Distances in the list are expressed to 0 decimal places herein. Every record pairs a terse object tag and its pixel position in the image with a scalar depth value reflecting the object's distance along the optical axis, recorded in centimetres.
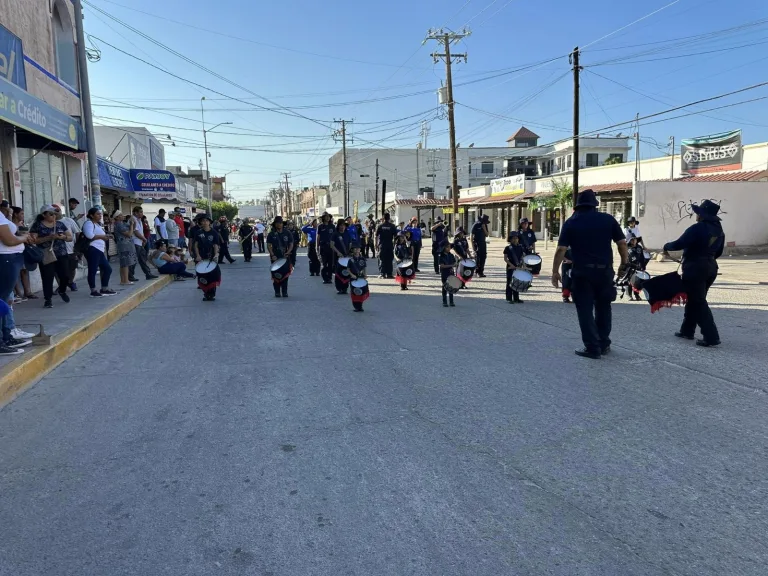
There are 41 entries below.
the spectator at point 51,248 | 936
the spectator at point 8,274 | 636
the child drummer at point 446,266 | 1080
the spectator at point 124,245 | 1250
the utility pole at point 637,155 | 2936
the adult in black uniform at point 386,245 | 1511
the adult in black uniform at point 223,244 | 1974
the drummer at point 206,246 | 1169
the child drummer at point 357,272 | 1010
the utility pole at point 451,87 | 2989
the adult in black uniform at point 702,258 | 703
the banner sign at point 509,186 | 4019
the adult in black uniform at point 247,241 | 2359
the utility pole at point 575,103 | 2389
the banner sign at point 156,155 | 4300
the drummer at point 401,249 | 1567
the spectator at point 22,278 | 982
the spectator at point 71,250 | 1055
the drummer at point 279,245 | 1220
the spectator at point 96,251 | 1078
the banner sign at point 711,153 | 2483
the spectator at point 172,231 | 1784
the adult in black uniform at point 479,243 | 1588
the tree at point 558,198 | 3191
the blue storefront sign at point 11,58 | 1056
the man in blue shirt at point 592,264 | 654
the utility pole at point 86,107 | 1410
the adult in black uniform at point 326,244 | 1345
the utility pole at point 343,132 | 5897
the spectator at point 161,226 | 1820
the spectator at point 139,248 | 1401
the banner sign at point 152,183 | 2614
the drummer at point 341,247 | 1212
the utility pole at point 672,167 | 2803
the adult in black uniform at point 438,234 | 1477
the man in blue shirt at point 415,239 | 1669
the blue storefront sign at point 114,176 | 2084
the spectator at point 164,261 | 1557
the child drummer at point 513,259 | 1100
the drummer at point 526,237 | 1175
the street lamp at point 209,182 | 5912
